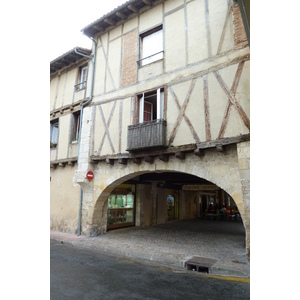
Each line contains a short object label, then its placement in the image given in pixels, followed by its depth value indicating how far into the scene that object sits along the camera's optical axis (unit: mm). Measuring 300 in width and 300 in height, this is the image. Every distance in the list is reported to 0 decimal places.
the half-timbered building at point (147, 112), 6105
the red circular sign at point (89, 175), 8700
